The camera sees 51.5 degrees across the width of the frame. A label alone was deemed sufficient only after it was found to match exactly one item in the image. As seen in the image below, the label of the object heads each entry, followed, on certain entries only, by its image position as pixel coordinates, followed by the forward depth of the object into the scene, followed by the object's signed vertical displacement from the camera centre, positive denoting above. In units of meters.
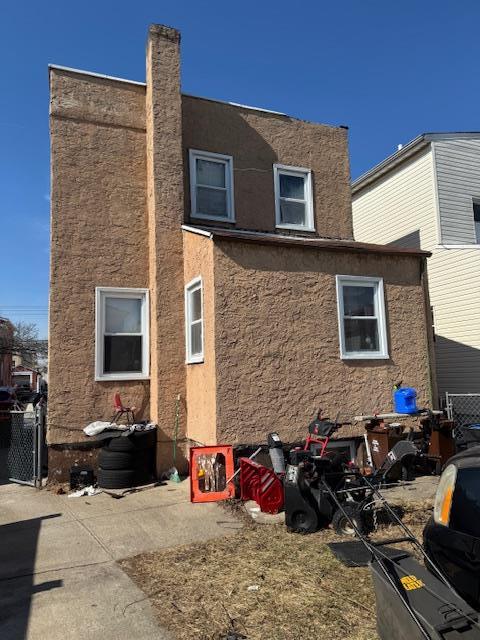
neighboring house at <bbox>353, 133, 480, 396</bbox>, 12.90 +4.39
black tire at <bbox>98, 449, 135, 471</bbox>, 7.88 -1.15
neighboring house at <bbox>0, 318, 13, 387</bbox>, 43.09 +3.27
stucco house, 7.70 +1.52
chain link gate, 8.22 -0.99
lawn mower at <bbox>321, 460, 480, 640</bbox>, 2.43 -1.12
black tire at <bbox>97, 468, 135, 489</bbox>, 7.86 -1.44
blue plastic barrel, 8.29 -0.36
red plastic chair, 8.79 -0.43
